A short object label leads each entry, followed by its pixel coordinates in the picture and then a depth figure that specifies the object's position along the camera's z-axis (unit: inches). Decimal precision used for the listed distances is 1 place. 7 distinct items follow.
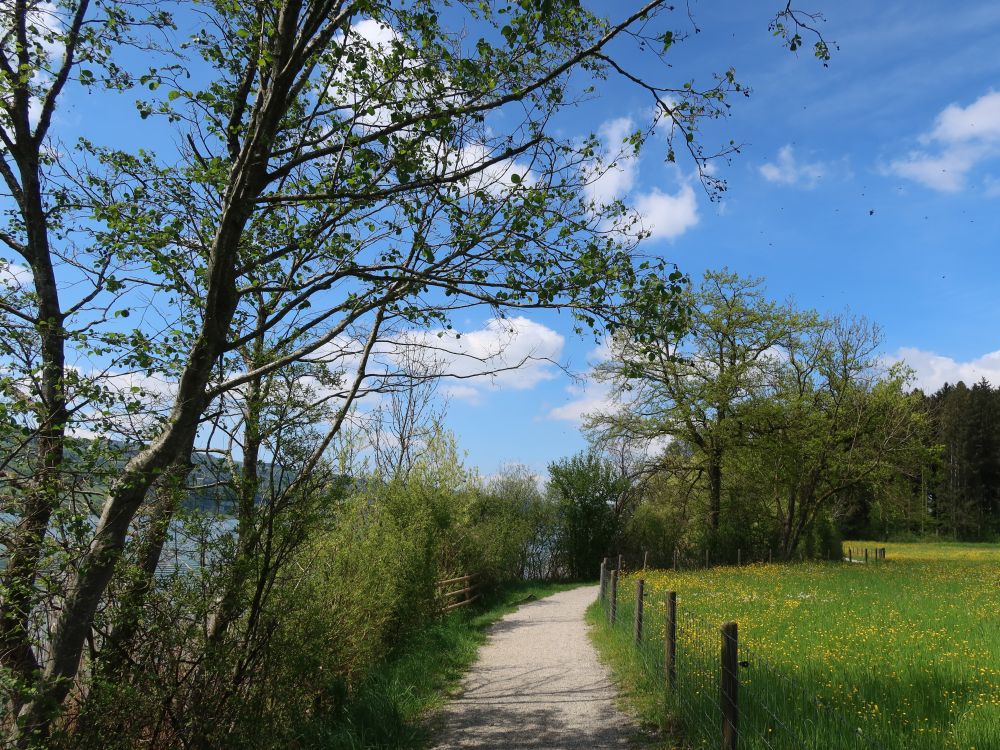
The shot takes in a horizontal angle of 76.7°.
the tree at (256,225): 164.7
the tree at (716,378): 1072.8
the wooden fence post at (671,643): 261.0
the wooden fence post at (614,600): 484.1
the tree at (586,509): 1168.8
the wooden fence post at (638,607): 357.1
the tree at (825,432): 1063.6
